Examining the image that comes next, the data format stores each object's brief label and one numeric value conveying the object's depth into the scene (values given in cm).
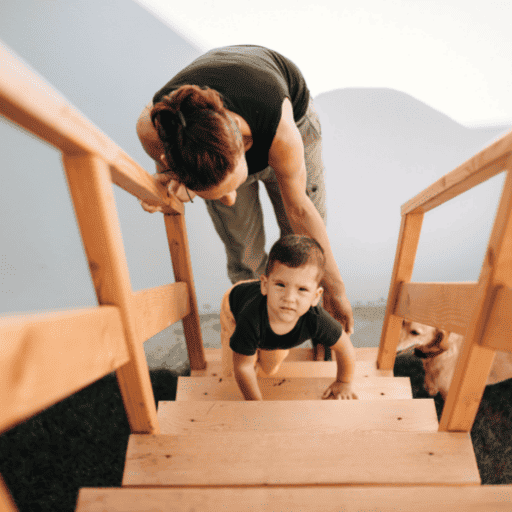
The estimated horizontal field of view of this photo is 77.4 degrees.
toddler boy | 98
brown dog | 162
